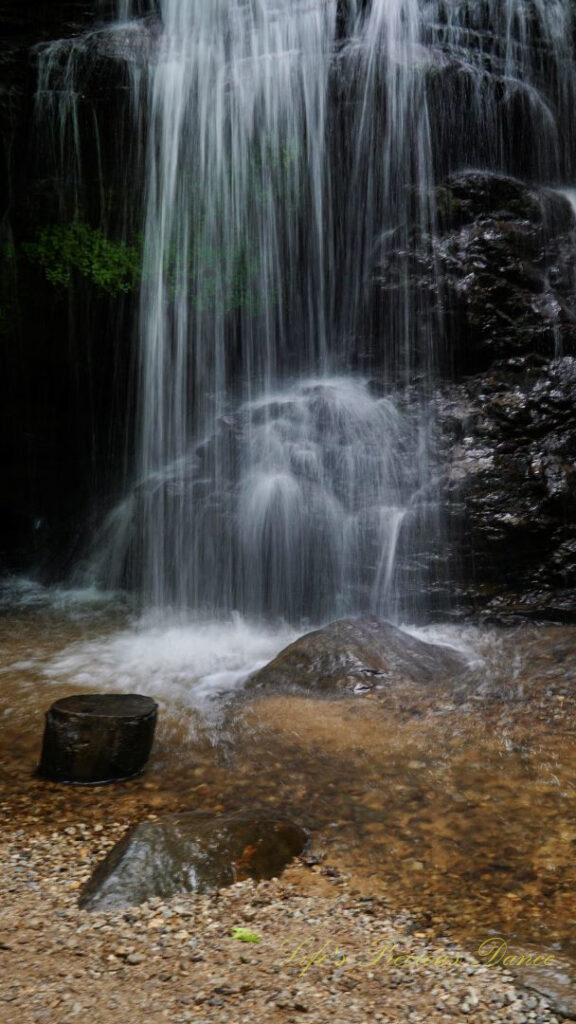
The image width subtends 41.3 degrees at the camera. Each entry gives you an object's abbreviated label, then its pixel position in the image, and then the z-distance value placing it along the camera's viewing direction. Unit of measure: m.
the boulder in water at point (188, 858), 3.08
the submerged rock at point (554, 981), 2.39
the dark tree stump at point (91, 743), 4.23
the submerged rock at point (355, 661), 5.98
